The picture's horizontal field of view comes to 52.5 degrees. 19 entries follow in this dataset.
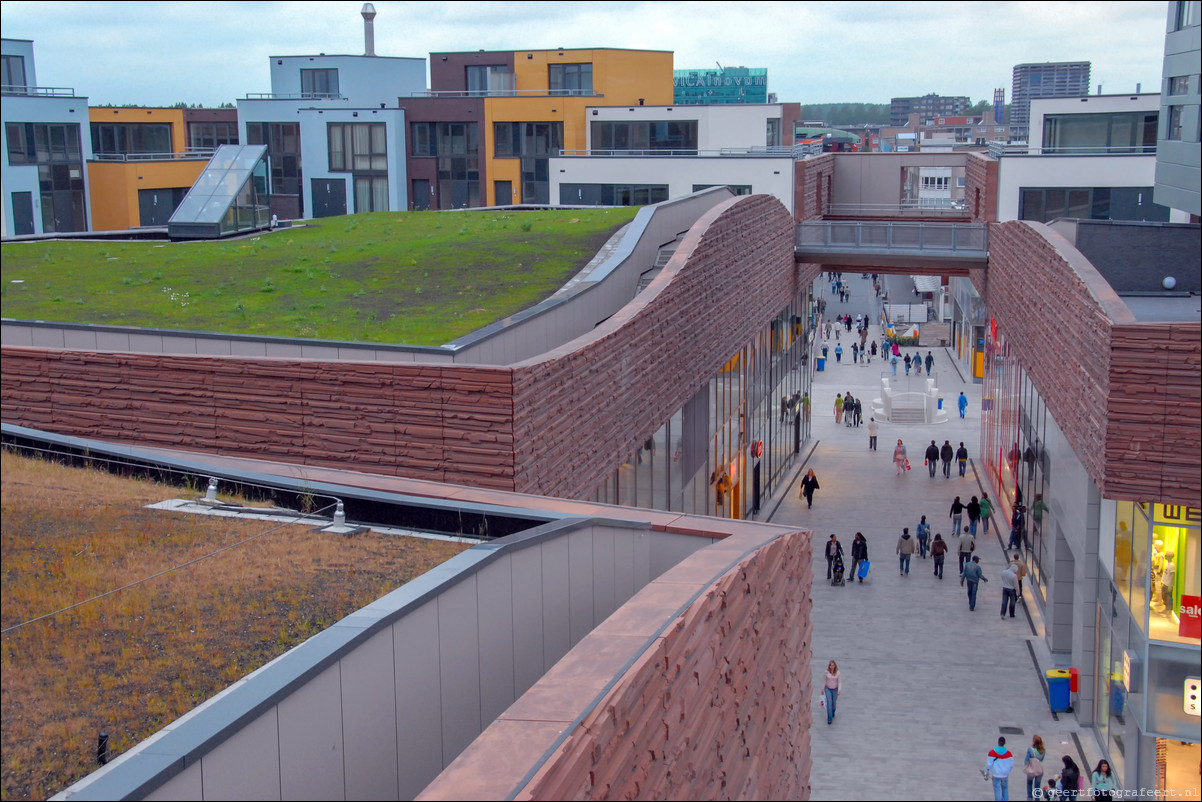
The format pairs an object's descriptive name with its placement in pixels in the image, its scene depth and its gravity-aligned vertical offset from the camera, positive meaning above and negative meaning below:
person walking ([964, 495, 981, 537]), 31.65 -8.78
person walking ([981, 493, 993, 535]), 32.50 -8.95
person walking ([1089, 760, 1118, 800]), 17.86 -8.88
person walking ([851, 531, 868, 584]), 28.81 -8.80
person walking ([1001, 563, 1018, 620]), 26.25 -8.84
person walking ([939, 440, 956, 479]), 38.81 -8.94
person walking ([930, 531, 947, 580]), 29.20 -8.97
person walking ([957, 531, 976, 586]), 28.69 -8.73
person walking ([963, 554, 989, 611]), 26.69 -8.78
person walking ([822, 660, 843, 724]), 21.05 -8.79
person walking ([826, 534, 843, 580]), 28.98 -8.94
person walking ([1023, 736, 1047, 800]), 18.20 -8.75
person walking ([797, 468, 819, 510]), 35.84 -9.11
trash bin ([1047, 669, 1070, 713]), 21.72 -9.13
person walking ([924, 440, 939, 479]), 38.84 -8.93
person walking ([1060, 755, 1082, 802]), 17.73 -8.72
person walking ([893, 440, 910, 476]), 39.72 -9.17
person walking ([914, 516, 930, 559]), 30.36 -9.07
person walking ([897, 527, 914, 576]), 29.16 -8.89
